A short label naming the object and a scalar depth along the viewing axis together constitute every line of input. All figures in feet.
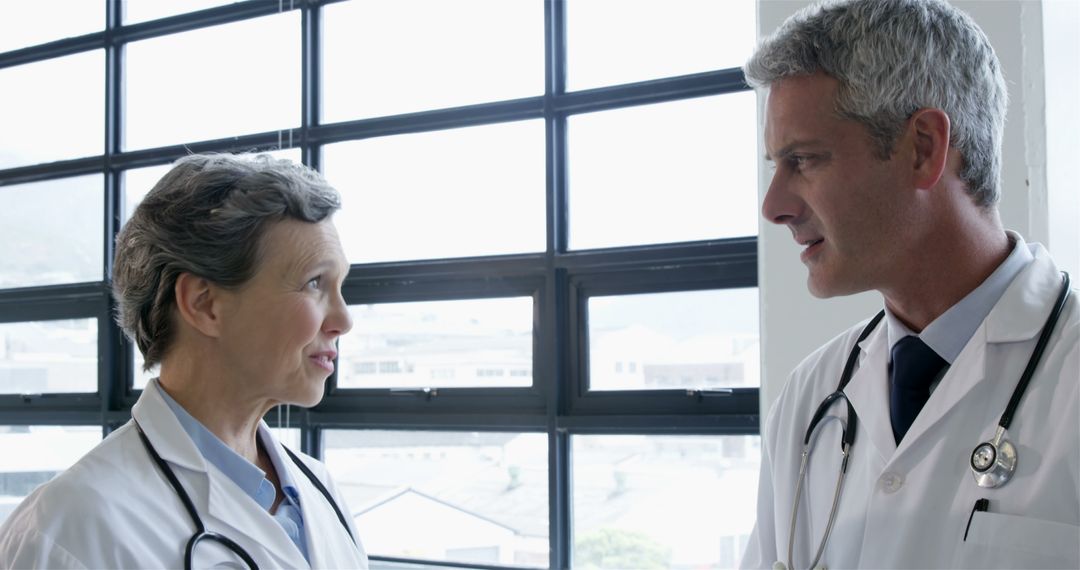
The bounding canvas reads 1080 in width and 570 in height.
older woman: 4.35
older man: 3.64
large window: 7.82
